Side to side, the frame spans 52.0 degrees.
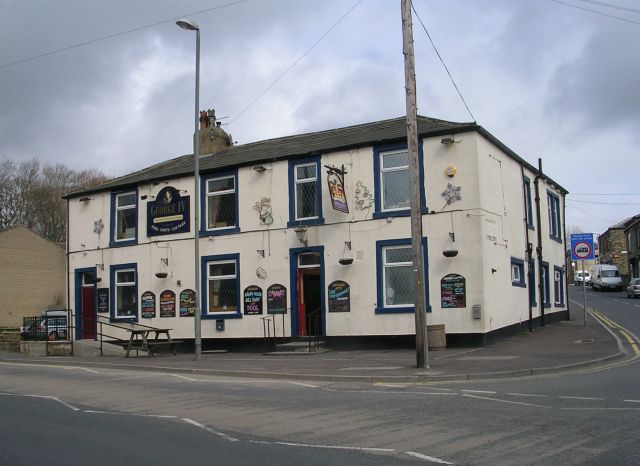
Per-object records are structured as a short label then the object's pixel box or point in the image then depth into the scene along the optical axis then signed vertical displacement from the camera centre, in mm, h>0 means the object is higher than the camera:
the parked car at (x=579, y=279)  74300 -619
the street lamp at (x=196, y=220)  19406 +1984
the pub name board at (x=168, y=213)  24906 +2823
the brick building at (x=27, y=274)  45375 +1173
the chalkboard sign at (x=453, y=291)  19375 -387
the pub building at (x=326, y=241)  19750 +1421
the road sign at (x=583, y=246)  23781 +1019
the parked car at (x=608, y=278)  60188 -458
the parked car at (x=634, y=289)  48250 -1215
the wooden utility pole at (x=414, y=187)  14781 +2119
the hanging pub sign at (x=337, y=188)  20250 +2919
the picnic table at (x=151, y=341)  22078 -1943
